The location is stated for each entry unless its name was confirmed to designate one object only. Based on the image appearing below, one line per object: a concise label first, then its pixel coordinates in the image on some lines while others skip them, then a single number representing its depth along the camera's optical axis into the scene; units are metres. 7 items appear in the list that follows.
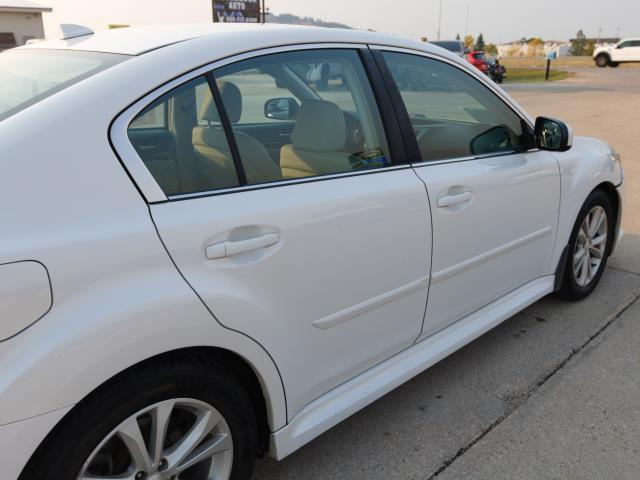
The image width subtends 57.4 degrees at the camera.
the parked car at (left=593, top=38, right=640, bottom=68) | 38.66
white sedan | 1.44
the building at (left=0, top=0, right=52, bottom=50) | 29.77
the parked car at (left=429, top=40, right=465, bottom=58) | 23.81
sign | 27.34
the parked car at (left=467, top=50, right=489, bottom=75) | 25.12
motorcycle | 26.61
